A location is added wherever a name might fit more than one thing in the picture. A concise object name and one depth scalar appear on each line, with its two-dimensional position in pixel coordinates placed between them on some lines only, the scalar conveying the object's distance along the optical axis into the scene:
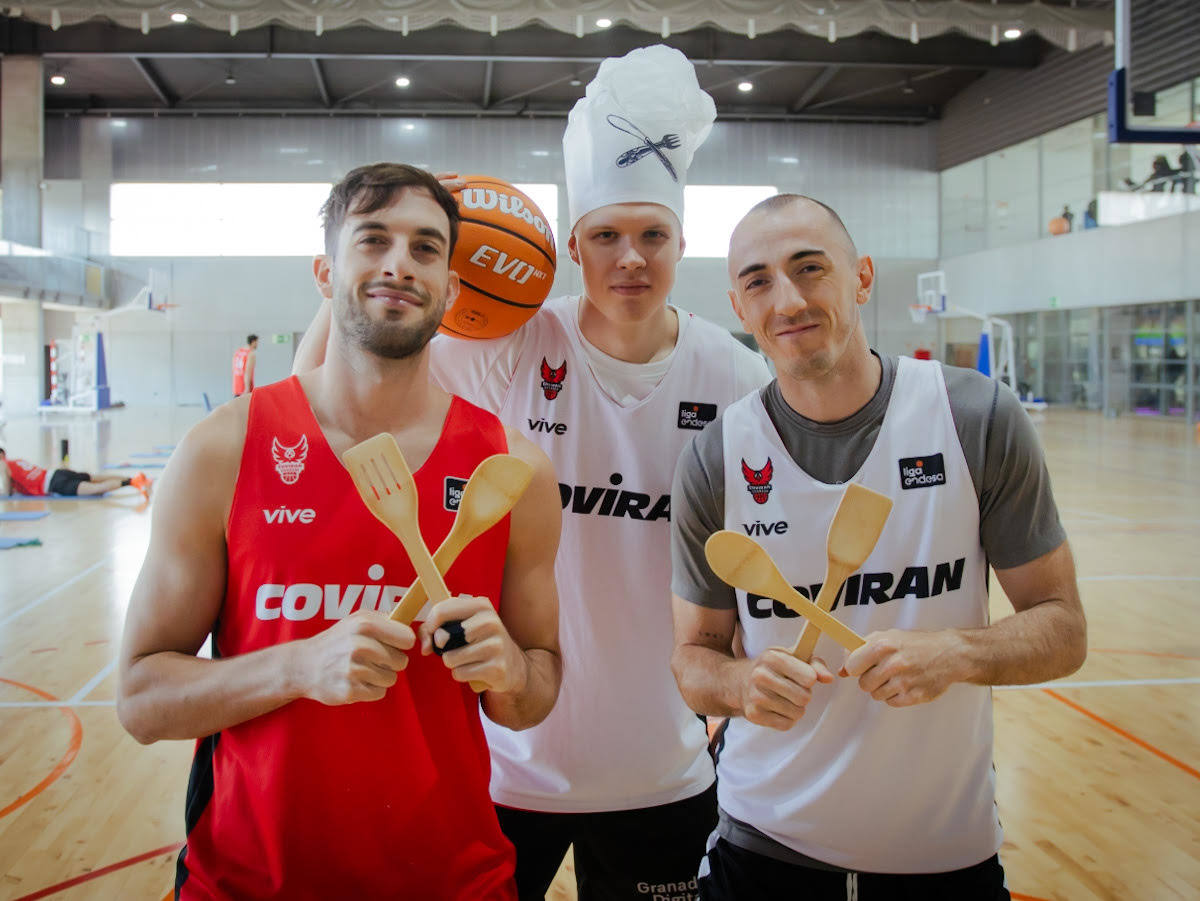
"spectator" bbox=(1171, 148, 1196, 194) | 18.28
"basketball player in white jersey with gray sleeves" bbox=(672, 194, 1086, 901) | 1.78
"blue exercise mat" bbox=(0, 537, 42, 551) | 8.26
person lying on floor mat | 10.97
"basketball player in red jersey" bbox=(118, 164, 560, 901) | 1.58
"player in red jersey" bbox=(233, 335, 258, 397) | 19.33
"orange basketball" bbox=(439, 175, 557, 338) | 2.39
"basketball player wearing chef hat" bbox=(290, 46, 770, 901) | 2.33
